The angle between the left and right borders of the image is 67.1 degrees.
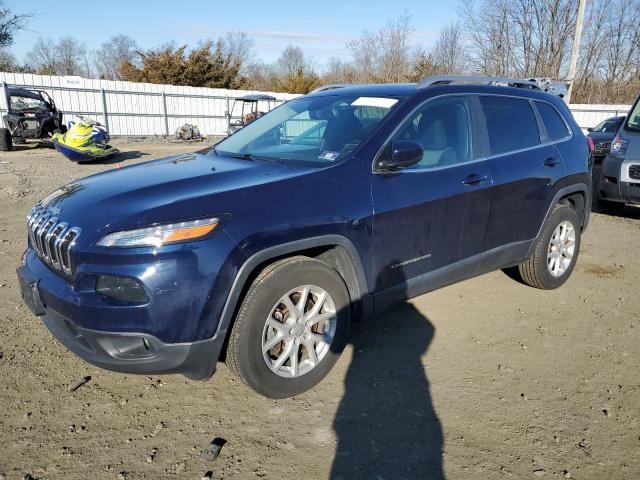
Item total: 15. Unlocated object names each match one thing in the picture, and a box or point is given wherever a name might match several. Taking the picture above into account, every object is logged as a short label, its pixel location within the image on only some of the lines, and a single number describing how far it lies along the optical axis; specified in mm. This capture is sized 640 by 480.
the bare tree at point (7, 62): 32756
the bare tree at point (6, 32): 29000
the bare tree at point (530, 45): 29094
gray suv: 7176
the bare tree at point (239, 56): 47516
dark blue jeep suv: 2350
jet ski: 12641
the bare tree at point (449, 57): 30766
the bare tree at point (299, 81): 36344
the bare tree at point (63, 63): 51744
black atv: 15586
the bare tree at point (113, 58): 56094
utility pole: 18016
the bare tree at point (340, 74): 34344
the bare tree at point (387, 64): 31281
